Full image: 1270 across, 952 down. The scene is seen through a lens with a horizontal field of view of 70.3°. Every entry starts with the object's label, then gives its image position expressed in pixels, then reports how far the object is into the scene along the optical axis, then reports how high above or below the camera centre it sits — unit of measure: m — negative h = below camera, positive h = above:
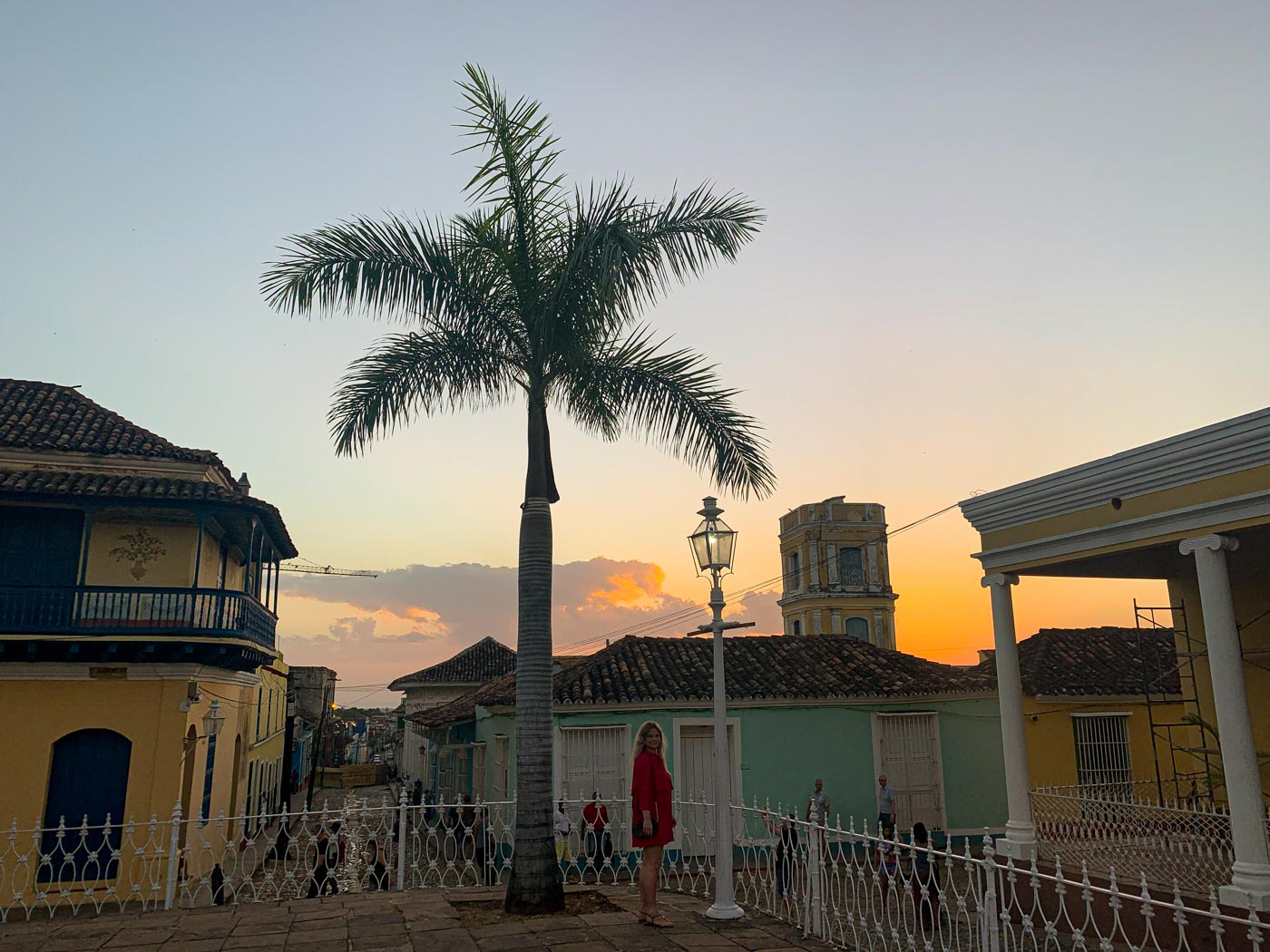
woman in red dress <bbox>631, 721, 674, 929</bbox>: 8.27 -1.07
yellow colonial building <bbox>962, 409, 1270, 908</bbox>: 8.00 +1.50
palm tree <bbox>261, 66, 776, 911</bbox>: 9.78 +4.30
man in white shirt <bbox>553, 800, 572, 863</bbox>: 14.46 -2.19
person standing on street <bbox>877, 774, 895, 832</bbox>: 15.48 -1.86
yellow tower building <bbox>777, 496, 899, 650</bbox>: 47.09 +6.10
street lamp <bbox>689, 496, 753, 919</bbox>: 8.69 +0.34
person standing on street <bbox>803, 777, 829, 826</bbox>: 15.05 -1.77
